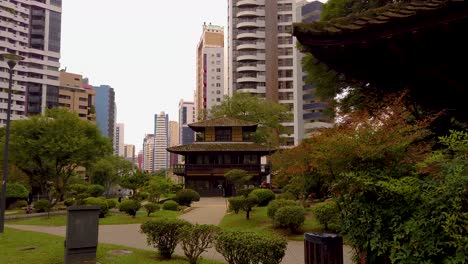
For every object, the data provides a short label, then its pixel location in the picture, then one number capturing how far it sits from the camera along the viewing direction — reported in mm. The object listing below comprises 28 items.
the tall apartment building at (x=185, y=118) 157625
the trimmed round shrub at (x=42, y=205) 28812
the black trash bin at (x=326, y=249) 5406
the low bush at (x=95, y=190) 34528
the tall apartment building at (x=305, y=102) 76000
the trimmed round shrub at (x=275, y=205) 16688
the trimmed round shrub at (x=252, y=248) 7219
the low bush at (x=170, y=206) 27609
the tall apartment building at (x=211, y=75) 105750
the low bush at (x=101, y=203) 22953
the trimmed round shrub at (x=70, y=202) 27362
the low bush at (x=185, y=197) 31272
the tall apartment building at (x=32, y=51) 76312
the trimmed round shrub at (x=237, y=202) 19688
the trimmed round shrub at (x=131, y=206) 23672
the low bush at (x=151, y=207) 23812
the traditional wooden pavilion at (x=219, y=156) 42188
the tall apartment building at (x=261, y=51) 79375
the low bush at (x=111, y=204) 26169
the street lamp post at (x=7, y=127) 16047
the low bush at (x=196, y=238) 8797
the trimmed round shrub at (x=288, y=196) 21656
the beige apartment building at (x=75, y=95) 88000
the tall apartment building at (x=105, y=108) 130250
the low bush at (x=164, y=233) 9938
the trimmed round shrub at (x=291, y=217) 15172
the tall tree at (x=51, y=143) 29188
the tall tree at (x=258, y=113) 49156
